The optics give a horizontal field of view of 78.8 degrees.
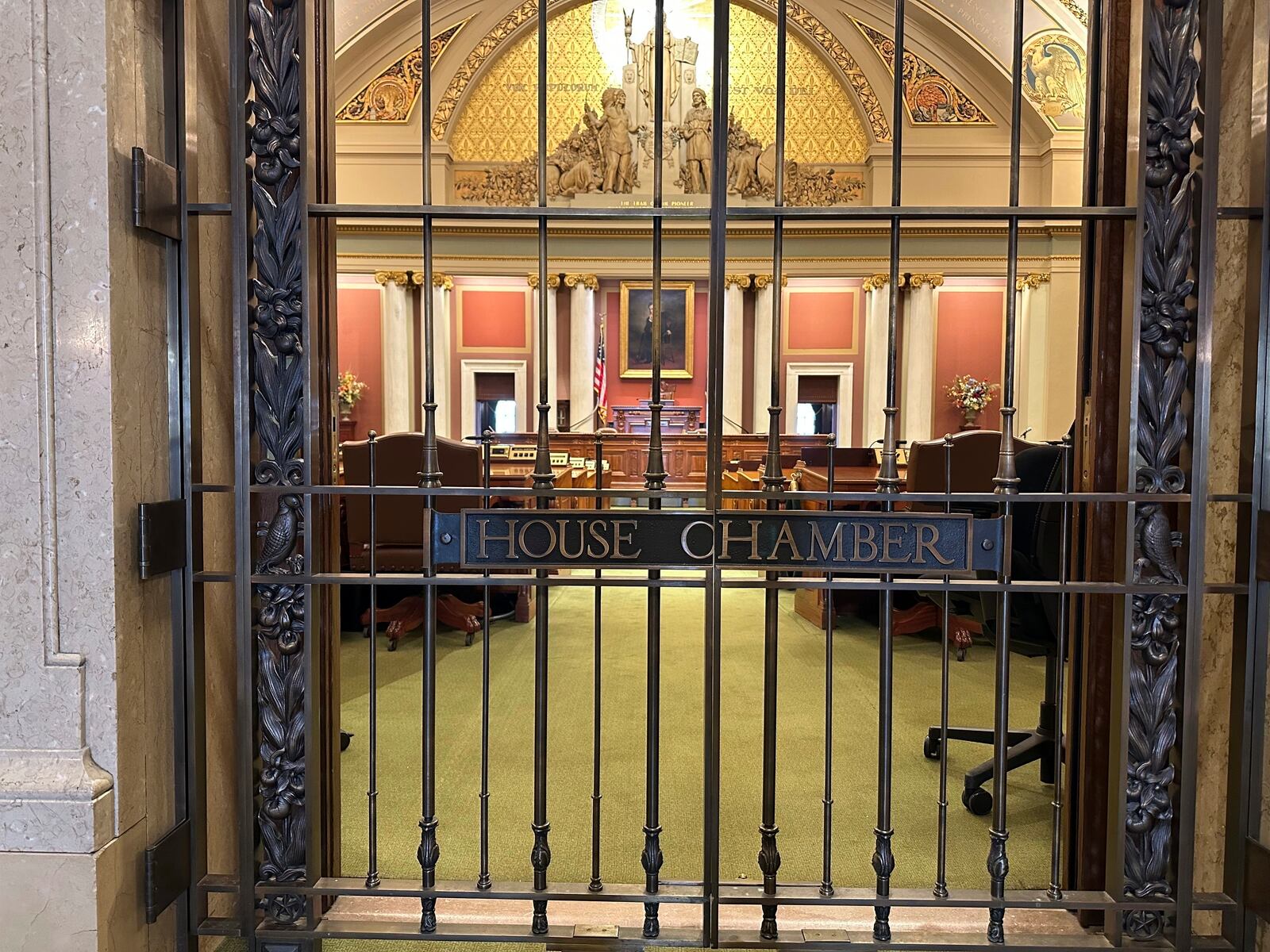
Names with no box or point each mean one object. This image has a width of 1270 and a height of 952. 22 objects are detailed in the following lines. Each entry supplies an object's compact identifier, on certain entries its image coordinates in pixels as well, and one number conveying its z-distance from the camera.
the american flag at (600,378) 9.79
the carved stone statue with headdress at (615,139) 12.02
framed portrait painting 12.83
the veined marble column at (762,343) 12.65
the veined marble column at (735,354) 12.80
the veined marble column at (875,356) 12.67
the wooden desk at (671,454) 10.58
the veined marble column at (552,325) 12.73
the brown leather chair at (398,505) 4.17
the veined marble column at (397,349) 12.25
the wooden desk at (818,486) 4.89
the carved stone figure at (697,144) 11.94
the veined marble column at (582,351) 12.96
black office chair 2.63
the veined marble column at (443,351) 12.45
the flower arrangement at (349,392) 11.98
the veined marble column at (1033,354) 11.69
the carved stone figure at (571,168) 12.31
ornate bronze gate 1.77
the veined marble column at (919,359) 12.12
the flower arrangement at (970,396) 12.06
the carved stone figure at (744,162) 11.94
